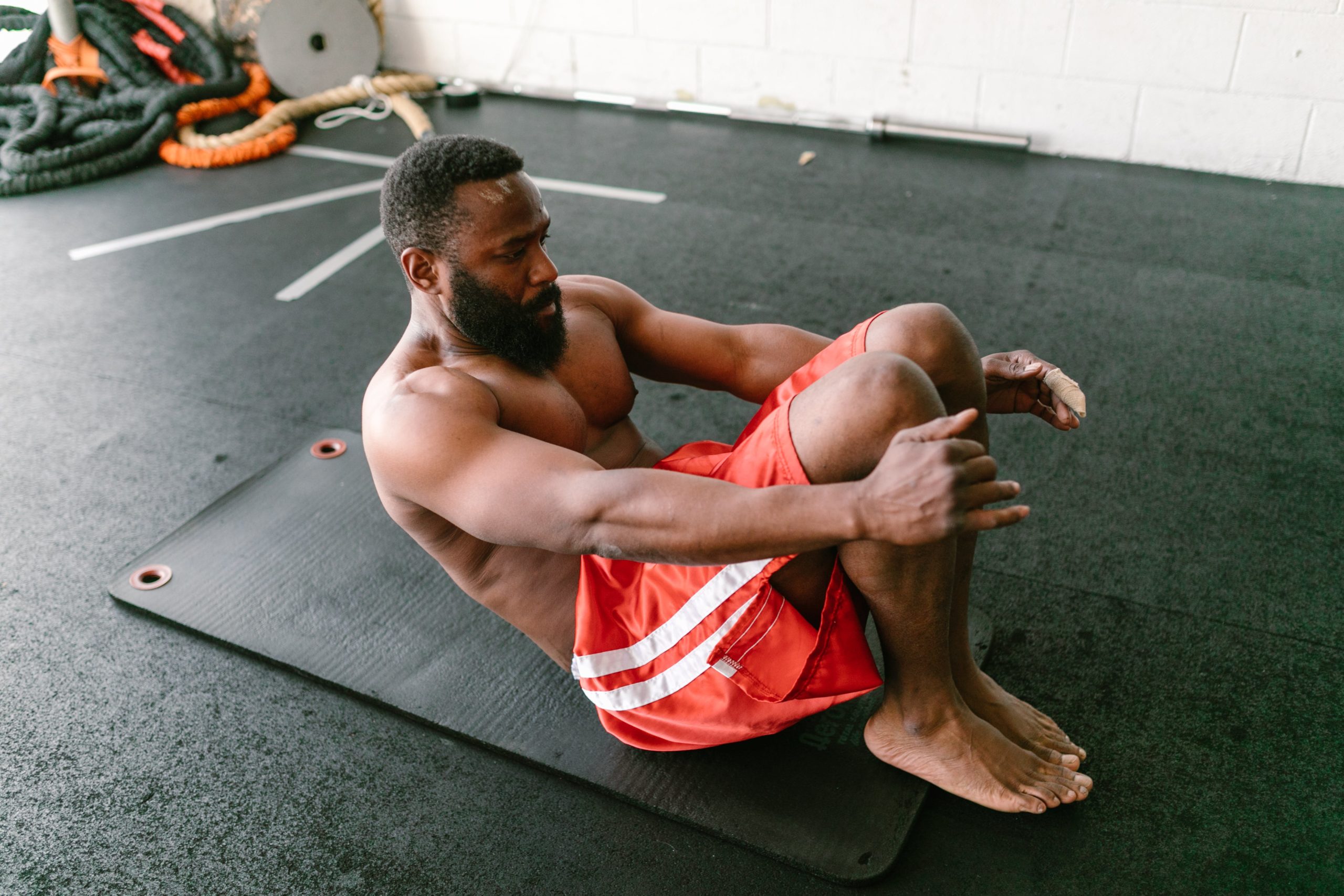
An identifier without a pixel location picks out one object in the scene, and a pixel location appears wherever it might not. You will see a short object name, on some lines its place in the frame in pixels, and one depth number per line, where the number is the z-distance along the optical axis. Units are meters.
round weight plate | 5.10
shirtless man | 1.23
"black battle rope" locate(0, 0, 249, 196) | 4.49
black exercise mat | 1.56
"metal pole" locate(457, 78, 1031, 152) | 4.60
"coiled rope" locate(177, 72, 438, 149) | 4.78
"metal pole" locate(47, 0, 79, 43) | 4.77
